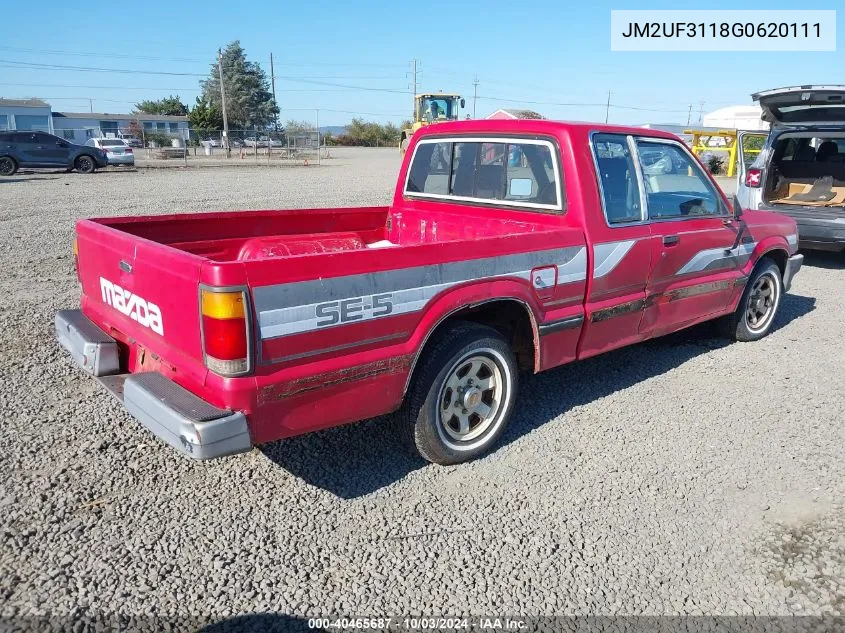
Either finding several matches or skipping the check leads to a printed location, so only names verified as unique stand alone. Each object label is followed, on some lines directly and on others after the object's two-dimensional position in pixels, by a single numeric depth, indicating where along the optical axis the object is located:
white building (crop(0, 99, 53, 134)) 54.68
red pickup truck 2.62
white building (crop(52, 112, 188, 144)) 65.19
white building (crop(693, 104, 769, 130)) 40.47
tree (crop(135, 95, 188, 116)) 80.12
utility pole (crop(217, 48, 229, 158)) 43.84
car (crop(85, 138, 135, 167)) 26.64
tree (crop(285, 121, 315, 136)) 64.69
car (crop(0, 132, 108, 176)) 21.75
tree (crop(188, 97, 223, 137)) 63.88
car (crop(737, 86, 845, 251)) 7.93
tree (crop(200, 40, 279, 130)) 76.94
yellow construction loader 33.75
